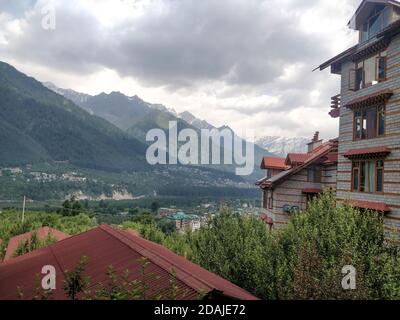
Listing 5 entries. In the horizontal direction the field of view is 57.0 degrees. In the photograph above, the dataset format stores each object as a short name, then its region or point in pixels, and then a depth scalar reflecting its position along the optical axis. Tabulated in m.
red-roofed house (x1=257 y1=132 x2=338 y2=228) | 26.28
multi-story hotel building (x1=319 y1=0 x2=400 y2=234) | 16.23
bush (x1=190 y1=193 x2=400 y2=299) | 11.86
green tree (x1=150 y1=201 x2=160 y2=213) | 118.03
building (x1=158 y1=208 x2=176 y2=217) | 130.62
